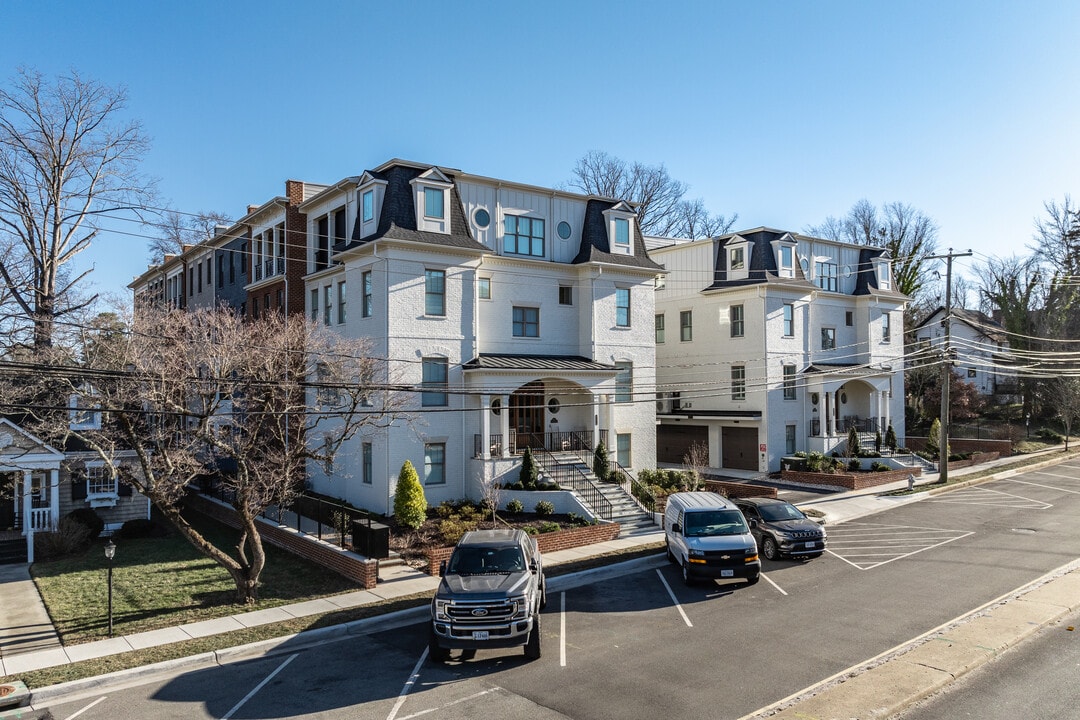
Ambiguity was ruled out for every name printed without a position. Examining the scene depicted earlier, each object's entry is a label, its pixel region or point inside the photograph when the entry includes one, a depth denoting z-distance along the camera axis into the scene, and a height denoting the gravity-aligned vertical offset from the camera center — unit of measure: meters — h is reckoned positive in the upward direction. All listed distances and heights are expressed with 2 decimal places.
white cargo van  18.38 -3.98
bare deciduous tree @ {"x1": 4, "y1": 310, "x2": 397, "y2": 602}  17.77 +0.02
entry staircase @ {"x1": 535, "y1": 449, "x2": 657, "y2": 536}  26.67 -3.95
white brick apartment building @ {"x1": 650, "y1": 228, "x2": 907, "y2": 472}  39.34 +2.20
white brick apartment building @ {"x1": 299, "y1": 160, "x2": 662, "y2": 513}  26.88 +2.95
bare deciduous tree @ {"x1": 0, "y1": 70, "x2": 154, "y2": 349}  32.31 +7.94
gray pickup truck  13.35 -4.10
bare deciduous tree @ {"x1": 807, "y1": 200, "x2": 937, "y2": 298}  64.81 +13.41
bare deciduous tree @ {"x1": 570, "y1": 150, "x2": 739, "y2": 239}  63.10 +16.58
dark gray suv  21.08 -4.24
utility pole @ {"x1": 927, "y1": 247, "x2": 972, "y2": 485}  33.88 +0.13
